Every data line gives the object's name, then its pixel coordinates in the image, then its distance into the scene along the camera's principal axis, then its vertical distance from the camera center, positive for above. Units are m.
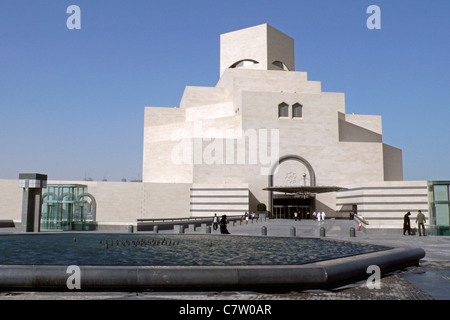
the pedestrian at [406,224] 24.03 -1.19
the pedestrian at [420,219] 23.74 -0.86
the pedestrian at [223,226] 22.56 -1.23
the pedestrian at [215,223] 29.66 -1.43
